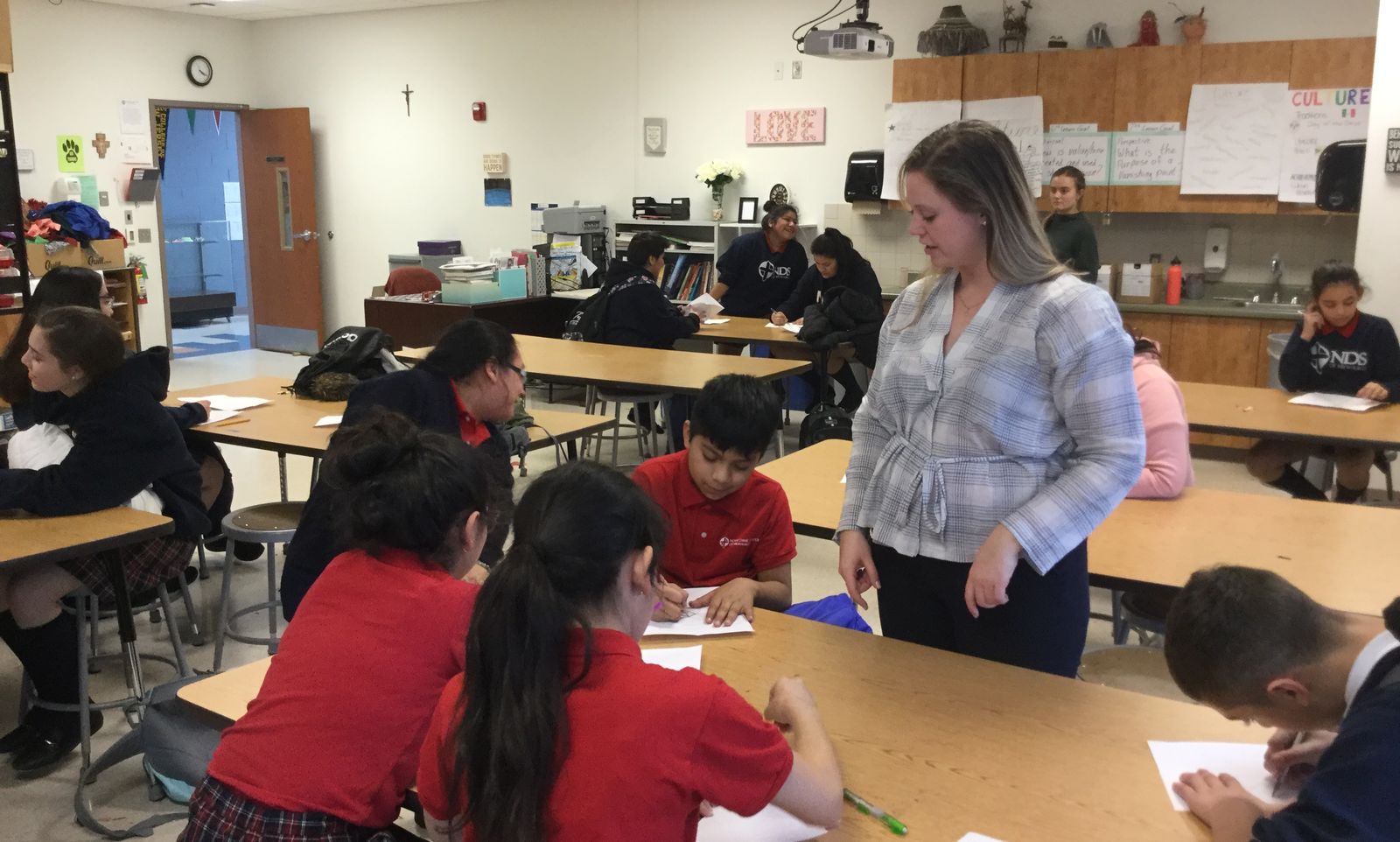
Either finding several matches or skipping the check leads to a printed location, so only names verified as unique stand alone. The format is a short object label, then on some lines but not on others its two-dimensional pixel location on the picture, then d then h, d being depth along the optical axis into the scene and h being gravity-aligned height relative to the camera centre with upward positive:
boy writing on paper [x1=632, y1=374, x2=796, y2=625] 2.22 -0.56
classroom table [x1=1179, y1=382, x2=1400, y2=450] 3.61 -0.63
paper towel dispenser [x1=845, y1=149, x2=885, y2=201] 7.30 +0.40
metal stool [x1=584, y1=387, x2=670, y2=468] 5.62 -0.91
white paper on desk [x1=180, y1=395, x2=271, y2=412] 4.14 -0.64
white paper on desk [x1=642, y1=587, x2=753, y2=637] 1.94 -0.70
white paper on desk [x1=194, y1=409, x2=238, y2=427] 3.94 -0.66
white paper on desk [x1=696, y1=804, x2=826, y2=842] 1.33 -0.72
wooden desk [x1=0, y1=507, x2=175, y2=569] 2.50 -0.72
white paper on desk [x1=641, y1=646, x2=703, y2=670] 1.80 -0.70
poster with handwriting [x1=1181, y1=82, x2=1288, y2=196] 6.12 +0.55
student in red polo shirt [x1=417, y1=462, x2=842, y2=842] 1.14 -0.52
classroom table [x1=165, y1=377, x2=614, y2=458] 3.64 -0.67
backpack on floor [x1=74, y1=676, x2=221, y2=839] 2.17 -1.01
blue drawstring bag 2.38 -0.82
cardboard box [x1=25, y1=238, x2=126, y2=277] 7.80 -0.17
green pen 1.33 -0.71
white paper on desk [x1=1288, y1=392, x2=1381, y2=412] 4.00 -0.61
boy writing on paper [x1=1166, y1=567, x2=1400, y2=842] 1.05 -0.49
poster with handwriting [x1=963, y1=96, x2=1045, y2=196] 6.66 +0.69
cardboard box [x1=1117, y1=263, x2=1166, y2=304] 6.56 -0.28
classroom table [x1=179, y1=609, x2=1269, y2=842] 1.35 -0.70
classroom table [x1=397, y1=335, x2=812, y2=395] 4.83 -0.62
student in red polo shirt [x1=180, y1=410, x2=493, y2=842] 1.46 -0.59
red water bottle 6.52 -0.28
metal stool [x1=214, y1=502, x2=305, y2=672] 3.36 -0.91
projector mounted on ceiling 5.81 +1.02
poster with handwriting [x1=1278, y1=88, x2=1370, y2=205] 5.91 +0.59
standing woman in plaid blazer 1.62 -0.29
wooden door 9.98 +0.05
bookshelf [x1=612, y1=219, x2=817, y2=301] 7.98 -0.08
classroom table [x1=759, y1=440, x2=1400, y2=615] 2.25 -0.69
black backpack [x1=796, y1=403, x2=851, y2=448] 5.78 -1.00
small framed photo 7.93 +0.18
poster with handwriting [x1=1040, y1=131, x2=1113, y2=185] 6.55 +0.50
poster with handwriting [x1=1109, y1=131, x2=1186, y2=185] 6.38 +0.45
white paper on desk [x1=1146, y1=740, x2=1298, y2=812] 1.40 -0.69
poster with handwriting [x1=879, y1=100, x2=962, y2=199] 7.00 +0.73
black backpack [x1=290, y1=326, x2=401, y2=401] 4.32 -0.52
